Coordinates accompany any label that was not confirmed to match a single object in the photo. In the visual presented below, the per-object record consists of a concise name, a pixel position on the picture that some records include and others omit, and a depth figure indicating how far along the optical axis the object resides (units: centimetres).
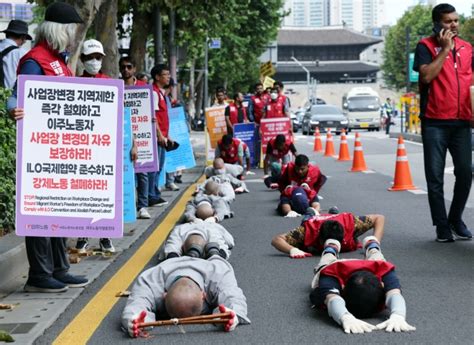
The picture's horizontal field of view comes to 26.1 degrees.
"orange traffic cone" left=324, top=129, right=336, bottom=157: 2848
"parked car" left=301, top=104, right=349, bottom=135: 5231
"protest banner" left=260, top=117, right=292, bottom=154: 2228
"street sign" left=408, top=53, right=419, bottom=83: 5805
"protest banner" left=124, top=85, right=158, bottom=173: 1212
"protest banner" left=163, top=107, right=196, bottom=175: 1737
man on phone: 943
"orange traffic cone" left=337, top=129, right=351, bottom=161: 2559
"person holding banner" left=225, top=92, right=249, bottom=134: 2356
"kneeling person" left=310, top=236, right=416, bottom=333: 578
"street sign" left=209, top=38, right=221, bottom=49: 3784
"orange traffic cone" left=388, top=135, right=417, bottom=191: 1593
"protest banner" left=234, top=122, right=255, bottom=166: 2314
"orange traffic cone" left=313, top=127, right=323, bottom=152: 3172
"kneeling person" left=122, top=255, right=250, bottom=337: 592
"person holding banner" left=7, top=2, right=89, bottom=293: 736
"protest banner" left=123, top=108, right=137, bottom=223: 988
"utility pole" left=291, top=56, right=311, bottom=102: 12094
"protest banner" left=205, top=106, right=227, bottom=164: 2389
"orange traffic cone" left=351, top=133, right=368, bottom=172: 2128
